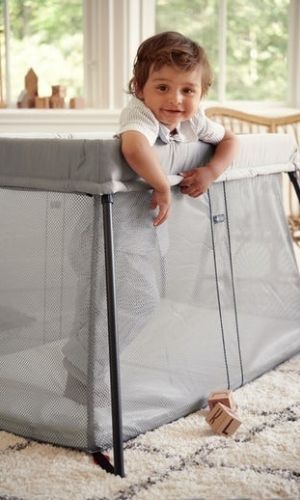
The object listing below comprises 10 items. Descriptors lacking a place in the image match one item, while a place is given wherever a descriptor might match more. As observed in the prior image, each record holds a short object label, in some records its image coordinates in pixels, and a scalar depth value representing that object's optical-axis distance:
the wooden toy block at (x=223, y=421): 2.35
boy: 2.32
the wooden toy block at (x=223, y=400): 2.46
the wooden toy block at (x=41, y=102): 4.06
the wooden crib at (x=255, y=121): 4.05
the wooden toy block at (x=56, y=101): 4.09
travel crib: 2.20
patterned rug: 2.07
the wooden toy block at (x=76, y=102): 4.12
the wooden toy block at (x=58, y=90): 4.10
